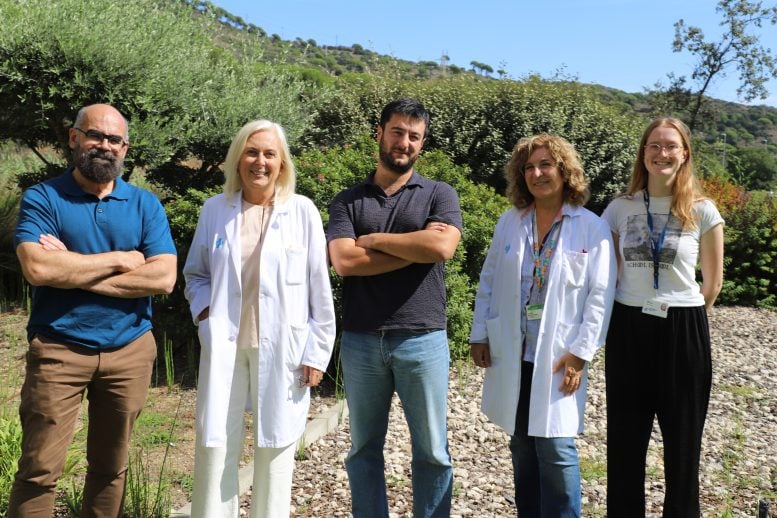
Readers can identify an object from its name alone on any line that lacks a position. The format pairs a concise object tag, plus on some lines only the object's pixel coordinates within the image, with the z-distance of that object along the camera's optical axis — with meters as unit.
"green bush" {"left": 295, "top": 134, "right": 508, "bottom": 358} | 6.31
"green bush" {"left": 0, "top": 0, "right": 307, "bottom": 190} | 7.11
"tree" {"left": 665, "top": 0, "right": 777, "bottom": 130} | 21.34
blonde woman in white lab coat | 3.01
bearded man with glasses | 2.86
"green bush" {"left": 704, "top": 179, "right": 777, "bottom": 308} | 11.59
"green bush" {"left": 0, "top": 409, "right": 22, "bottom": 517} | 3.48
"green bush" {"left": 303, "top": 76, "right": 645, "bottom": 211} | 12.76
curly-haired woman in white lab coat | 2.99
